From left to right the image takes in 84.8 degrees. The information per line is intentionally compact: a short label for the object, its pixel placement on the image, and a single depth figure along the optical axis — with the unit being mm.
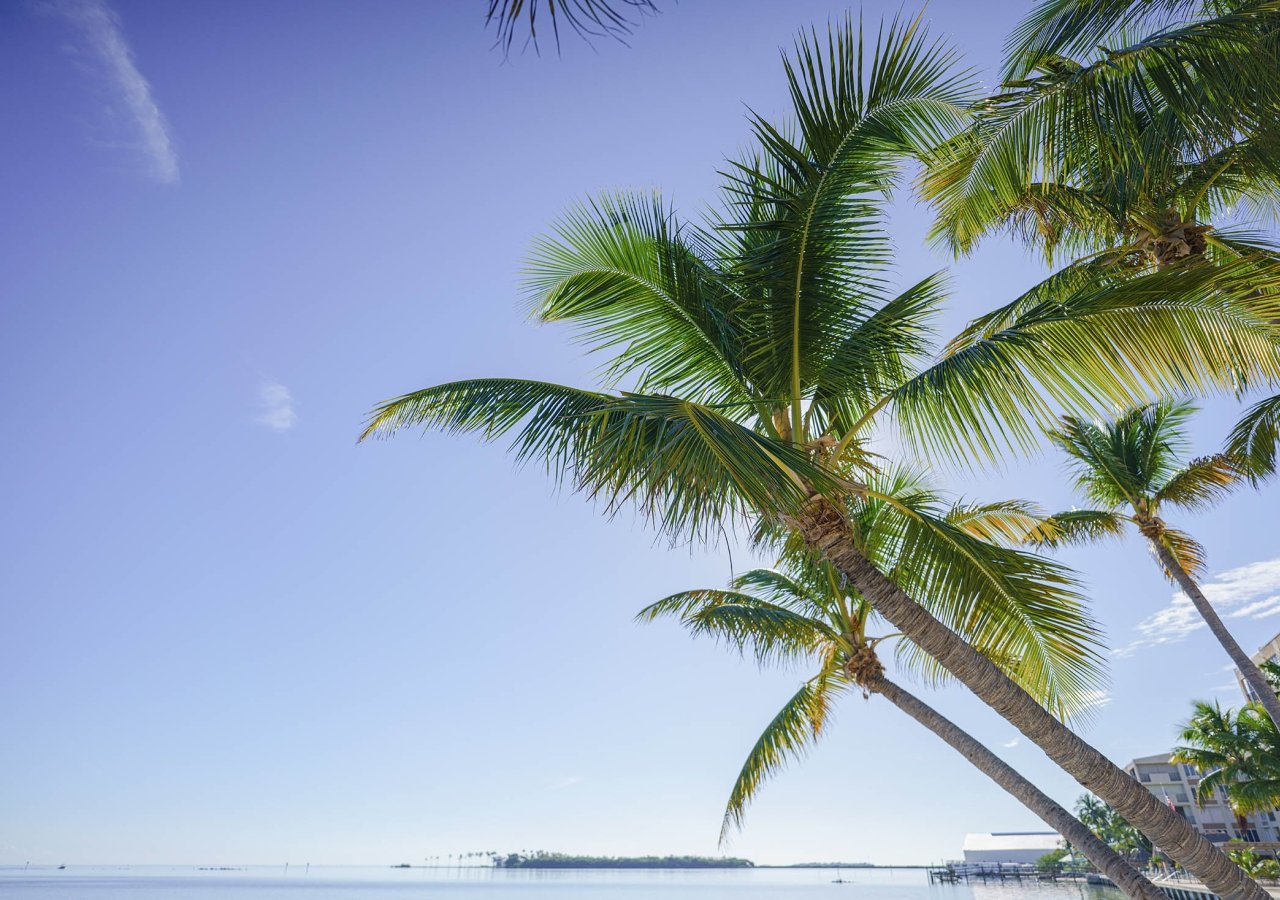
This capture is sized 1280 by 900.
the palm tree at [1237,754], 22484
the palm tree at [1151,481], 13502
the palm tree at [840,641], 5492
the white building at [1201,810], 45250
